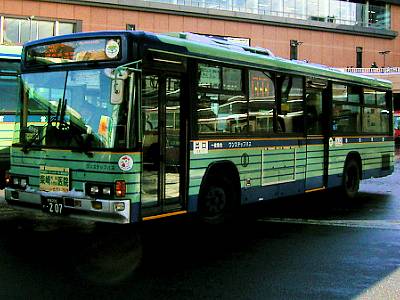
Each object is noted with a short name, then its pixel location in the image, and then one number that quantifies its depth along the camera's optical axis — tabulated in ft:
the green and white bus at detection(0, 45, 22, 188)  34.55
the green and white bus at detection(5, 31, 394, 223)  21.98
